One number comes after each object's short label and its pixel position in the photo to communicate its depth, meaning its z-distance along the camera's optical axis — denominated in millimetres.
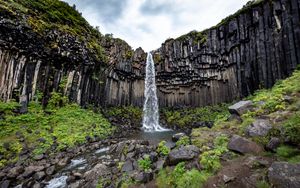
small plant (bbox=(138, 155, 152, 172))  7041
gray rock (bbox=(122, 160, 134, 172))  7695
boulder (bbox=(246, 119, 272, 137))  6965
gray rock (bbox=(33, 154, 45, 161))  10594
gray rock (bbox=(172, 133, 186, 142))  9471
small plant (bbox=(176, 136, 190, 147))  8062
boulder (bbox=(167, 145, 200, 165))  6500
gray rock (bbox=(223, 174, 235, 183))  4922
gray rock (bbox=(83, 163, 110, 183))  7754
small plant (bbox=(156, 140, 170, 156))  8200
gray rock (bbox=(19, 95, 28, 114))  15164
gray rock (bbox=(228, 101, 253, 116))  10338
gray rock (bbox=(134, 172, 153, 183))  6219
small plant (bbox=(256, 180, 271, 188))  4191
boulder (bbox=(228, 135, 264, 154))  6133
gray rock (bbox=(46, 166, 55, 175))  9014
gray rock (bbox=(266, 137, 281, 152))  5691
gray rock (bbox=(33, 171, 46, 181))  8473
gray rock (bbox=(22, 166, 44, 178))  8727
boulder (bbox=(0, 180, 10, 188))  7824
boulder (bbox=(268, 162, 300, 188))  3877
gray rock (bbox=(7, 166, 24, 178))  8616
